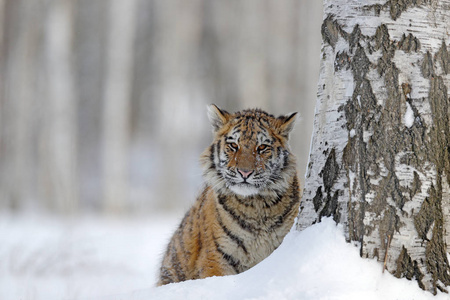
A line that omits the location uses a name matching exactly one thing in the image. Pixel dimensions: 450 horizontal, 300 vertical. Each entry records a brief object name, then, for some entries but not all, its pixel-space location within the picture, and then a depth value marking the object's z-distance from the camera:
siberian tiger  9.74
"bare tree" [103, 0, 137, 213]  36.41
